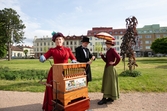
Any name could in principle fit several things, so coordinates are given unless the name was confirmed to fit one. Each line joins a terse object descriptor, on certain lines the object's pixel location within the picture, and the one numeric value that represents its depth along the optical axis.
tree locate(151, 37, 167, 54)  25.68
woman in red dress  2.90
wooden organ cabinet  2.28
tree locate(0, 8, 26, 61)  34.16
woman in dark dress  3.98
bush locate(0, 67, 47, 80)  7.90
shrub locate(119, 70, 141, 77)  7.98
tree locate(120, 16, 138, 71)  8.40
